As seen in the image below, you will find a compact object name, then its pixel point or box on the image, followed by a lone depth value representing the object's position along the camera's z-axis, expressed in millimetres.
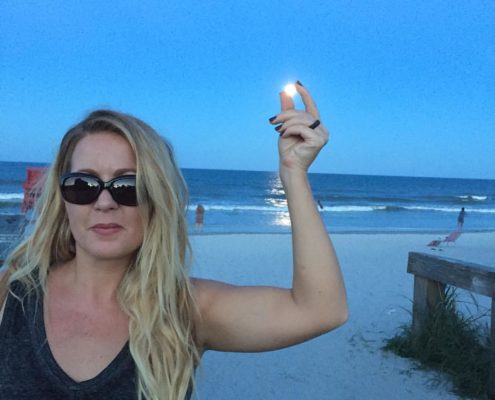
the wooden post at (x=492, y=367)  3652
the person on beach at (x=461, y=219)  19584
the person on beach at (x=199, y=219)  16828
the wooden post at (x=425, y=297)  4535
